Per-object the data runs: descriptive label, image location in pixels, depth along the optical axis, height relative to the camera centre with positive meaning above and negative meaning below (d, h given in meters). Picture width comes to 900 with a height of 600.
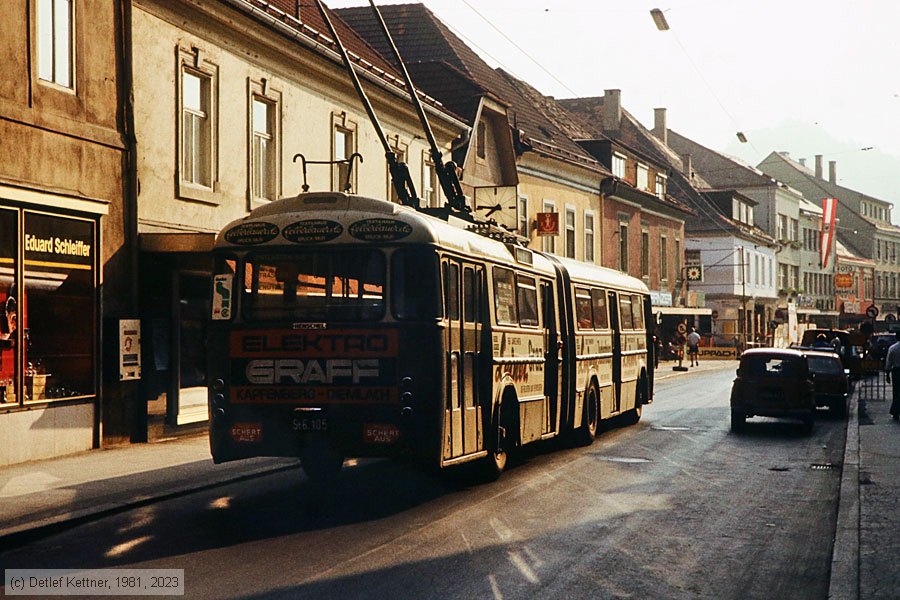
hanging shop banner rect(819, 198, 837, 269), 88.50 +7.21
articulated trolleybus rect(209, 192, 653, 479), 12.14 -0.08
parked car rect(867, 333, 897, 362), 54.62 -1.08
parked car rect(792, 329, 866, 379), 34.68 -0.63
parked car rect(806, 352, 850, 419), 26.70 -1.41
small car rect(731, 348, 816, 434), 22.27 -1.31
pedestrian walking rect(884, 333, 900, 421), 24.78 -1.02
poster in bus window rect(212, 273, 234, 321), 12.65 +0.33
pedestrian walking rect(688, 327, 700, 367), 54.72 -0.92
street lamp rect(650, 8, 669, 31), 26.66 +6.73
